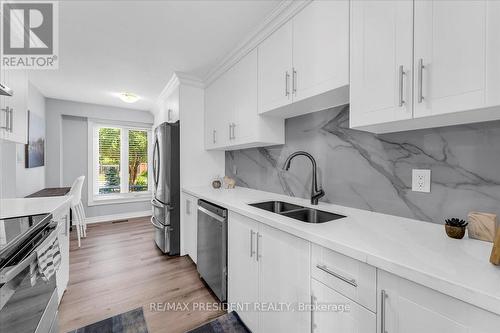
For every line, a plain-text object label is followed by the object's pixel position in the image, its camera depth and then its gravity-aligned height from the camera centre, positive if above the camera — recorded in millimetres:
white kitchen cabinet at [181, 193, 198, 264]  2514 -739
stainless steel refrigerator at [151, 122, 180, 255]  2758 -337
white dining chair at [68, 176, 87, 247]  3160 -688
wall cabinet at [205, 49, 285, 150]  1975 +543
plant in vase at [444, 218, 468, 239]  916 -271
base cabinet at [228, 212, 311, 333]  1102 -667
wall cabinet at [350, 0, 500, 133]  751 +421
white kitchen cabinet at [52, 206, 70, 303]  1692 -710
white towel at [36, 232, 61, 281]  1068 -514
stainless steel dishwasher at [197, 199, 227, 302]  1785 -747
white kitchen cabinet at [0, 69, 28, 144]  1586 +445
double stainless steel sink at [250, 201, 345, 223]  1509 -364
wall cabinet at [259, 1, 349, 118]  1221 +702
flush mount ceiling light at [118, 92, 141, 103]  3516 +1130
